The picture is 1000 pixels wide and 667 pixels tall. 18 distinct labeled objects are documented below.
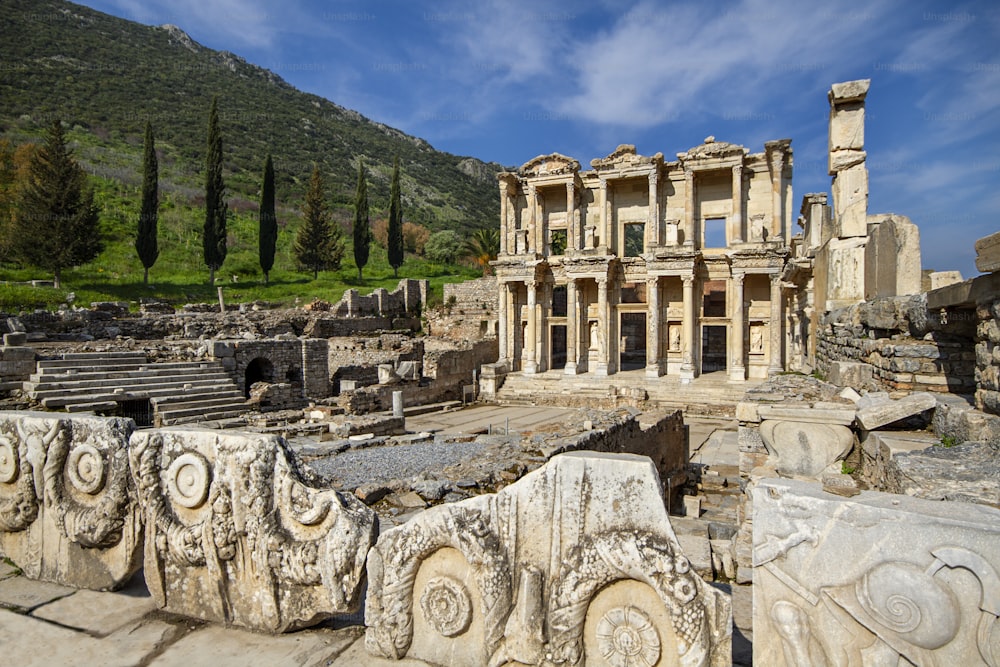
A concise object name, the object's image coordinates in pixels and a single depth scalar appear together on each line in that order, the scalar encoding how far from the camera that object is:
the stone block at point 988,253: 4.77
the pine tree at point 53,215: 26.64
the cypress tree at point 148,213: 30.72
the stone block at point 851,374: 8.53
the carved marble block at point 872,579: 1.83
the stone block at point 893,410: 5.73
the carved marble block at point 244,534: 2.85
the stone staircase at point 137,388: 13.17
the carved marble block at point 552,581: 2.28
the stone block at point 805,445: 6.10
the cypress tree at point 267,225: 35.62
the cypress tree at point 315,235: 39.91
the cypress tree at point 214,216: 33.44
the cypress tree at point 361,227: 41.56
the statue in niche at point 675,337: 24.89
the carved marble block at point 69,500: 3.31
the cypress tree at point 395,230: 43.97
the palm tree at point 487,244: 41.88
